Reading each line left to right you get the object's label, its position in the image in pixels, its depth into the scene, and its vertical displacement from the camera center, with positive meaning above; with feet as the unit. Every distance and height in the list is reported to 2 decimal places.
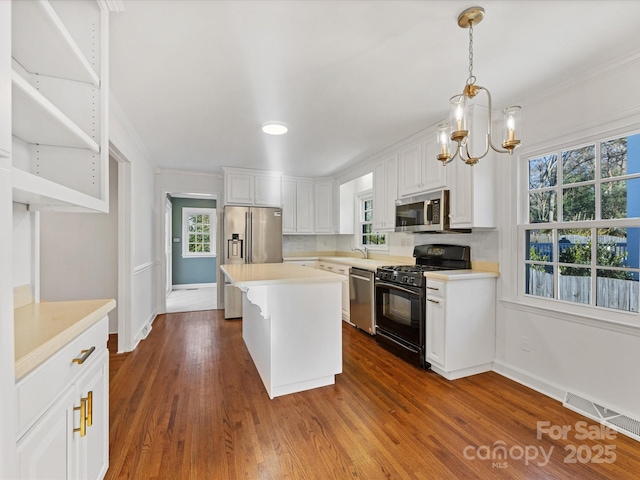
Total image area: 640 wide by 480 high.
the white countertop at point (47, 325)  2.89 -1.09
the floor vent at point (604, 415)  6.23 -3.92
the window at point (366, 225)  16.11 +0.73
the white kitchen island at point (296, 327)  7.72 -2.41
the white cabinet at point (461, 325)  8.64 -2.57
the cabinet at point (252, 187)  16.03 +2.80
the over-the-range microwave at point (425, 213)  9.72 +0.87
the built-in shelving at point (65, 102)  3.88 +2.22
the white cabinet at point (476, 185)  8.91 +1.59
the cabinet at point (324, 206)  18.38 +1.96
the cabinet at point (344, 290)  14.25 -2.49
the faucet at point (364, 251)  16.35 -0.73
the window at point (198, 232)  24.12 +0.49
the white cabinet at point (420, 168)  10.15 +2.54
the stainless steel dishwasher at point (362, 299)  12.11 -2.60
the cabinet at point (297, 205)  17.67 +1.96
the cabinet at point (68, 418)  2.85 -2.07
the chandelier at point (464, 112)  5.14 +2.23
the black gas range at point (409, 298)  9.45 -2.05
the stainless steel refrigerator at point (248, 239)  15.44 -0.05
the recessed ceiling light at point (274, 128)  10.00 +3.72
